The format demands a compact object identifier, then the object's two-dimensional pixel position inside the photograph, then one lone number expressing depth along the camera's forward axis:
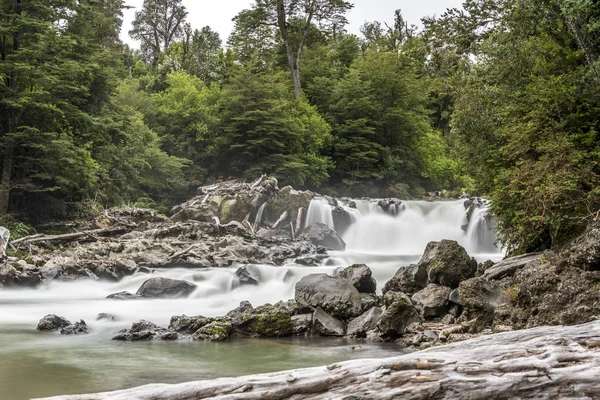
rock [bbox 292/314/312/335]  10.12
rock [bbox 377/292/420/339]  9.35
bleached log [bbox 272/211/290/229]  24.22
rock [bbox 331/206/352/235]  24.86
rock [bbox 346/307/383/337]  9.86
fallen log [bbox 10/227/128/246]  18.12
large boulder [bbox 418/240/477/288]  10.89
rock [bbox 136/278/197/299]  13.66
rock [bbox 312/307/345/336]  9.95
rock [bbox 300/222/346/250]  22.59
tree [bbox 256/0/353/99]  36.72
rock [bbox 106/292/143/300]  13.50
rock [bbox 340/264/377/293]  12.05
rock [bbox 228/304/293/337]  9.91
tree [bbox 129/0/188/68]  49.75
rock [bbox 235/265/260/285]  14.95
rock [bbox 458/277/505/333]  8.93
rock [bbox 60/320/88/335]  10.09
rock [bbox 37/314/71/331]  10.38
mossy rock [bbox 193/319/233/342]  9.59
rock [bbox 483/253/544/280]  9.85
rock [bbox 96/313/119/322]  11.41
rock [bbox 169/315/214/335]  10.14
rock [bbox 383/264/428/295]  11.68
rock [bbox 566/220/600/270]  7.39
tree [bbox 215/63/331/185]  31.53
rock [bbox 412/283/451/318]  10.19
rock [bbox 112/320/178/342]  9.68
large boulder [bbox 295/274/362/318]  10.52
